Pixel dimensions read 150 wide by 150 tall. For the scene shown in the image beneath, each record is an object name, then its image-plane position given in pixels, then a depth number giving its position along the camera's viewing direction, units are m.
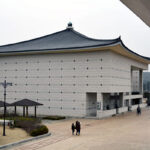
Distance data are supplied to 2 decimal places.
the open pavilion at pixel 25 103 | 24.77
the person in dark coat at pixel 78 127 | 17.75
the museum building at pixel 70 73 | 29.88
